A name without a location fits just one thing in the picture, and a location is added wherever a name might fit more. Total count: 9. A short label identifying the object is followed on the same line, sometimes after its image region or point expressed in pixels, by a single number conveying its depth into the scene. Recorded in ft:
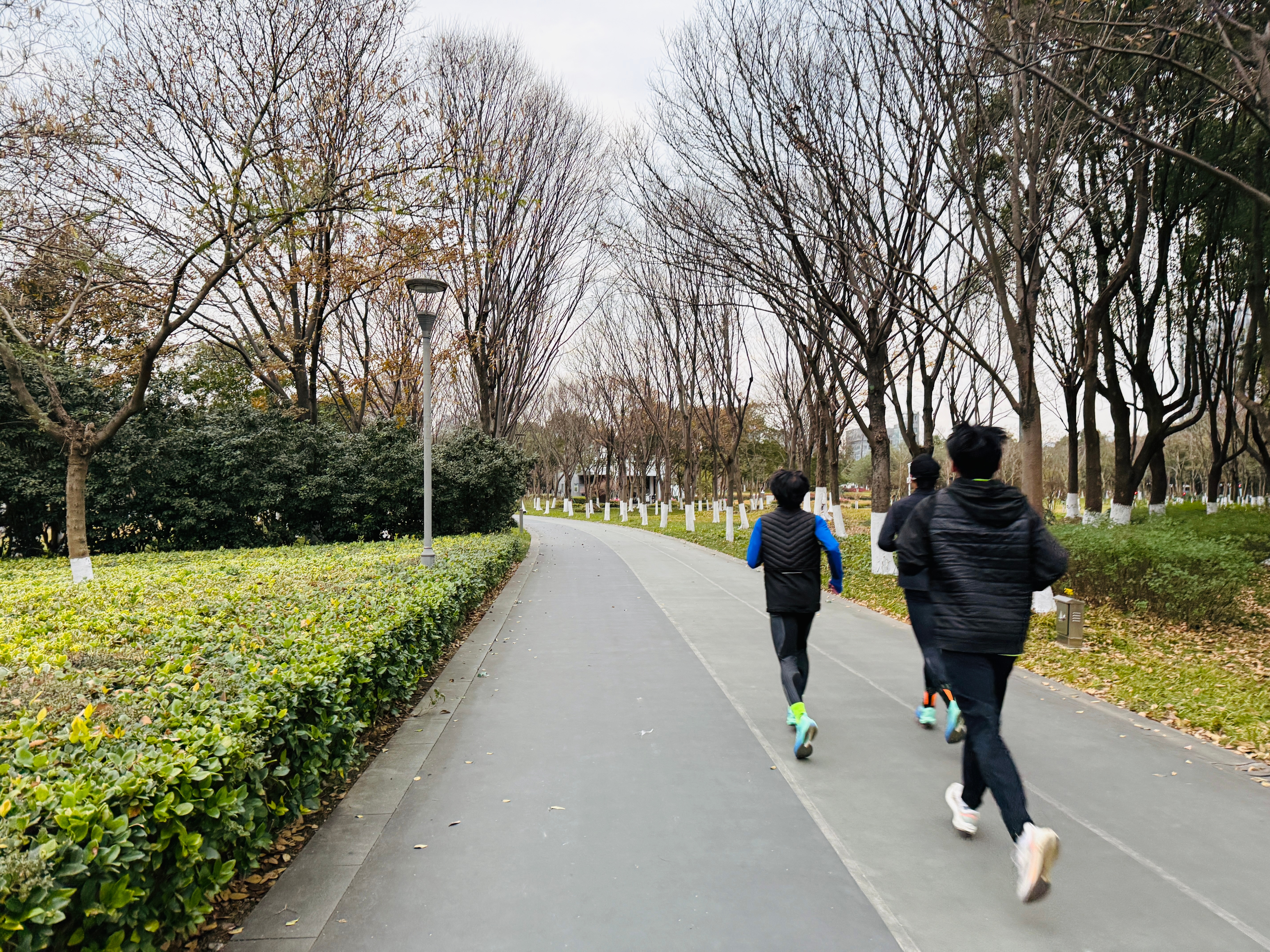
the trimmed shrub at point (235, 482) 42.75
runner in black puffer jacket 10.03
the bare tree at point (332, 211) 36.55
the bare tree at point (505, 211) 49.52
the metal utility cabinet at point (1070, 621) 24.59
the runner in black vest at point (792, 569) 15.30
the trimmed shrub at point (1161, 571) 27.96
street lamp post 31.81
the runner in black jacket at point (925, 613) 15.10
